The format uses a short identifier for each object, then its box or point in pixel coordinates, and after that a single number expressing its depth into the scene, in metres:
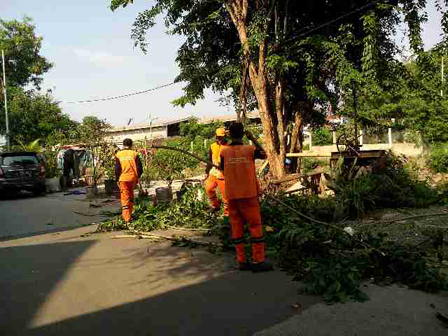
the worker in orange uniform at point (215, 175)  8.81
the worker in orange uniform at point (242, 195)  5.33
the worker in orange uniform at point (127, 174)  8.92
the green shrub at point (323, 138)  27.05
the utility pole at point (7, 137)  27.43
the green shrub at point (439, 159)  17.42
